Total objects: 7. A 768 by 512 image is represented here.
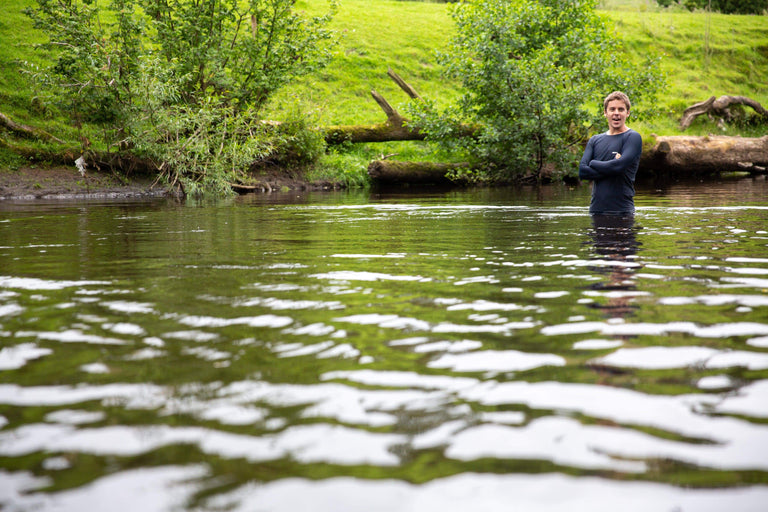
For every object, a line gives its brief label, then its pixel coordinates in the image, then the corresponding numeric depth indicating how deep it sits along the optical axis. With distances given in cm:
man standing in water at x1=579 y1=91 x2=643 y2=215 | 1022
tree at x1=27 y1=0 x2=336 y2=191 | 2120
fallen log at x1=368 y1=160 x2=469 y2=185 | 2789
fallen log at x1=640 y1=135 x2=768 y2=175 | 2828
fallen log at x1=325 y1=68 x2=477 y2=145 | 3038
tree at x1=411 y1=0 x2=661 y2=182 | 2344
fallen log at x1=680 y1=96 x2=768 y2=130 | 3559
